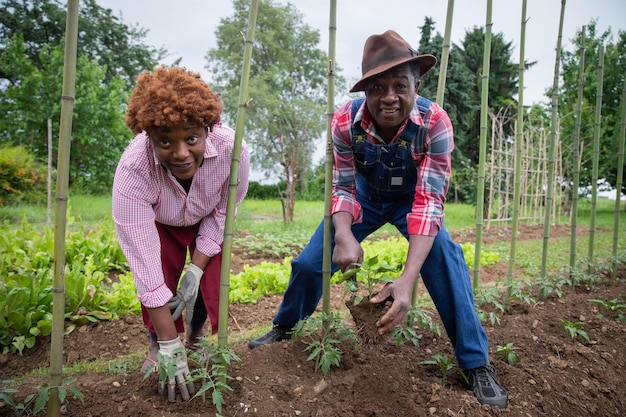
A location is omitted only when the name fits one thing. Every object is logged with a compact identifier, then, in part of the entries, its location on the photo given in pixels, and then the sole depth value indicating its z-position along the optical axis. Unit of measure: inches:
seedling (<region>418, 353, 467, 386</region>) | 89.4
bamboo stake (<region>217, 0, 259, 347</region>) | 74.0
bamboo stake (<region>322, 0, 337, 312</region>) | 84.7
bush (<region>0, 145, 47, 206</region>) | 421.4
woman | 73.4
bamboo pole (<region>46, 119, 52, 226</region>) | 240.5
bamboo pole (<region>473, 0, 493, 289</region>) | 114.0
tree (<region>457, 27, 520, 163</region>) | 919.2
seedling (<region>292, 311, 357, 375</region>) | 84.1
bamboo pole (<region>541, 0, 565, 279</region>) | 147.8
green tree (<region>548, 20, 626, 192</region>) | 614.9
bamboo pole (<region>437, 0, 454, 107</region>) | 101.3
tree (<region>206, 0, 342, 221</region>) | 860.6
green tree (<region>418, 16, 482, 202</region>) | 738.8
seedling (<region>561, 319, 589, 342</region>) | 113.3
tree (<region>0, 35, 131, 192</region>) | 568.7
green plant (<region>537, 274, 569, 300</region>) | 147.1
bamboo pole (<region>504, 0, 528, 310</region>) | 129.5
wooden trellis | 435.5
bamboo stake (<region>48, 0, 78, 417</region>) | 62.1
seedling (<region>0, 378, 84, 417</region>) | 66.3
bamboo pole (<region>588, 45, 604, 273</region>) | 170.2
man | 82.4
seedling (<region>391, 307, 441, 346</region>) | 83.6
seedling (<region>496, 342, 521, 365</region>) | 98.3
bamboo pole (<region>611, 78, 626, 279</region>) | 170.7
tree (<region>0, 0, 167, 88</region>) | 751.1
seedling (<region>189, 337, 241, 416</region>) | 72.1
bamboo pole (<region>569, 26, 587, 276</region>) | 164.4
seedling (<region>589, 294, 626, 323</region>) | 131.3
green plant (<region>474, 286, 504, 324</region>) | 118.8
